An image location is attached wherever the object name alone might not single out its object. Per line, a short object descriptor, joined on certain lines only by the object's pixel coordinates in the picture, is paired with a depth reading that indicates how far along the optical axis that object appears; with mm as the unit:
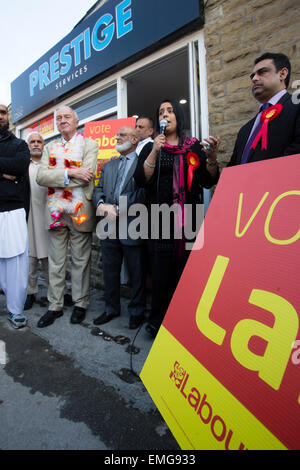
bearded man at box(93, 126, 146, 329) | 2357
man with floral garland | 2375
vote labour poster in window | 3395
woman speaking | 1909
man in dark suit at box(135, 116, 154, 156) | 2814
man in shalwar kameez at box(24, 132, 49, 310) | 2855
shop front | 2617
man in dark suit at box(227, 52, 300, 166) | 1372
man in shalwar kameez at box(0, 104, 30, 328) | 2283
